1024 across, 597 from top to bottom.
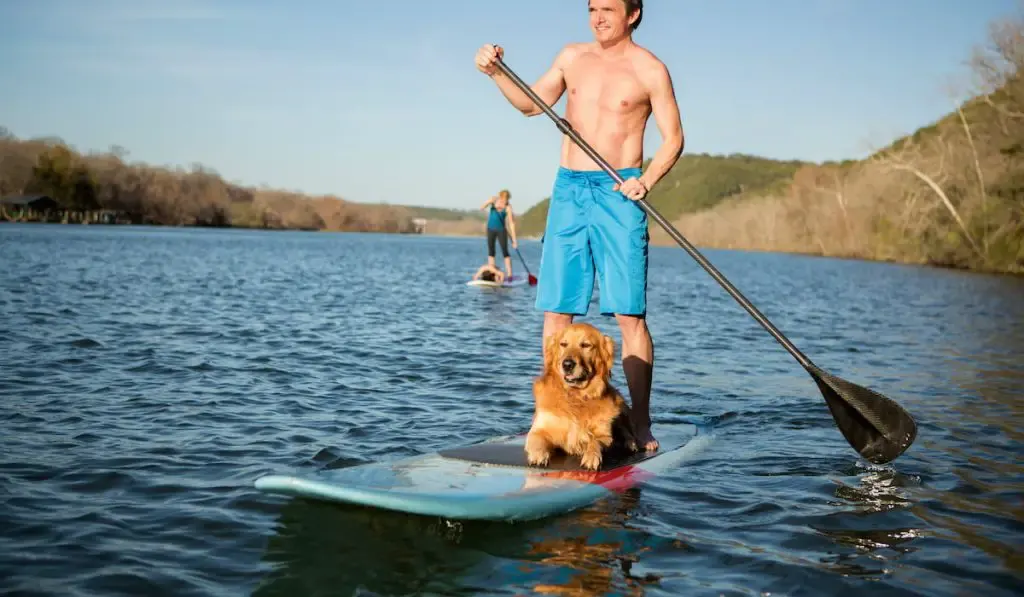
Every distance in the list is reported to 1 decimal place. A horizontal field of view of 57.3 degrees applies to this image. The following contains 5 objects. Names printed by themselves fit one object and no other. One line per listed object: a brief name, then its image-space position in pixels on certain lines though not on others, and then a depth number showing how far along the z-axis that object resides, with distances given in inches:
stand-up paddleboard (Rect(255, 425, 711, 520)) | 190.1
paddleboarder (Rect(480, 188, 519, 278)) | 967.0
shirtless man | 255.3
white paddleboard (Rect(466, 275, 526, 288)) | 1047.6
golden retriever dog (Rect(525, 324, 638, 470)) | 233.3
